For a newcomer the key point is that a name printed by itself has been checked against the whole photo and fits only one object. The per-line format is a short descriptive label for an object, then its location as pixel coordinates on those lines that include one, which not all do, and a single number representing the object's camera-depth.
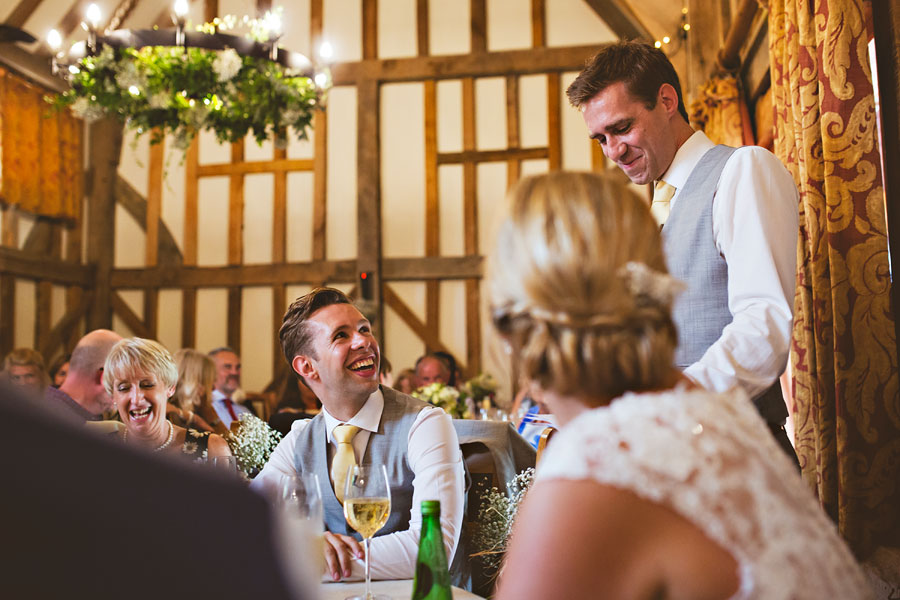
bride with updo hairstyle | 0.83
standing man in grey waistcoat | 1.58
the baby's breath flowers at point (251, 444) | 2.84
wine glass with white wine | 1.57
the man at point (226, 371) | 6.79
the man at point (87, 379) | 4.10
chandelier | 4.39
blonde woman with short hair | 2.84
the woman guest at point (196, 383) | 4.93
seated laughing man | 2.08
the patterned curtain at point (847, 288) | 2.22
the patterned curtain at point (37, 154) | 8.24
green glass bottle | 1.29
